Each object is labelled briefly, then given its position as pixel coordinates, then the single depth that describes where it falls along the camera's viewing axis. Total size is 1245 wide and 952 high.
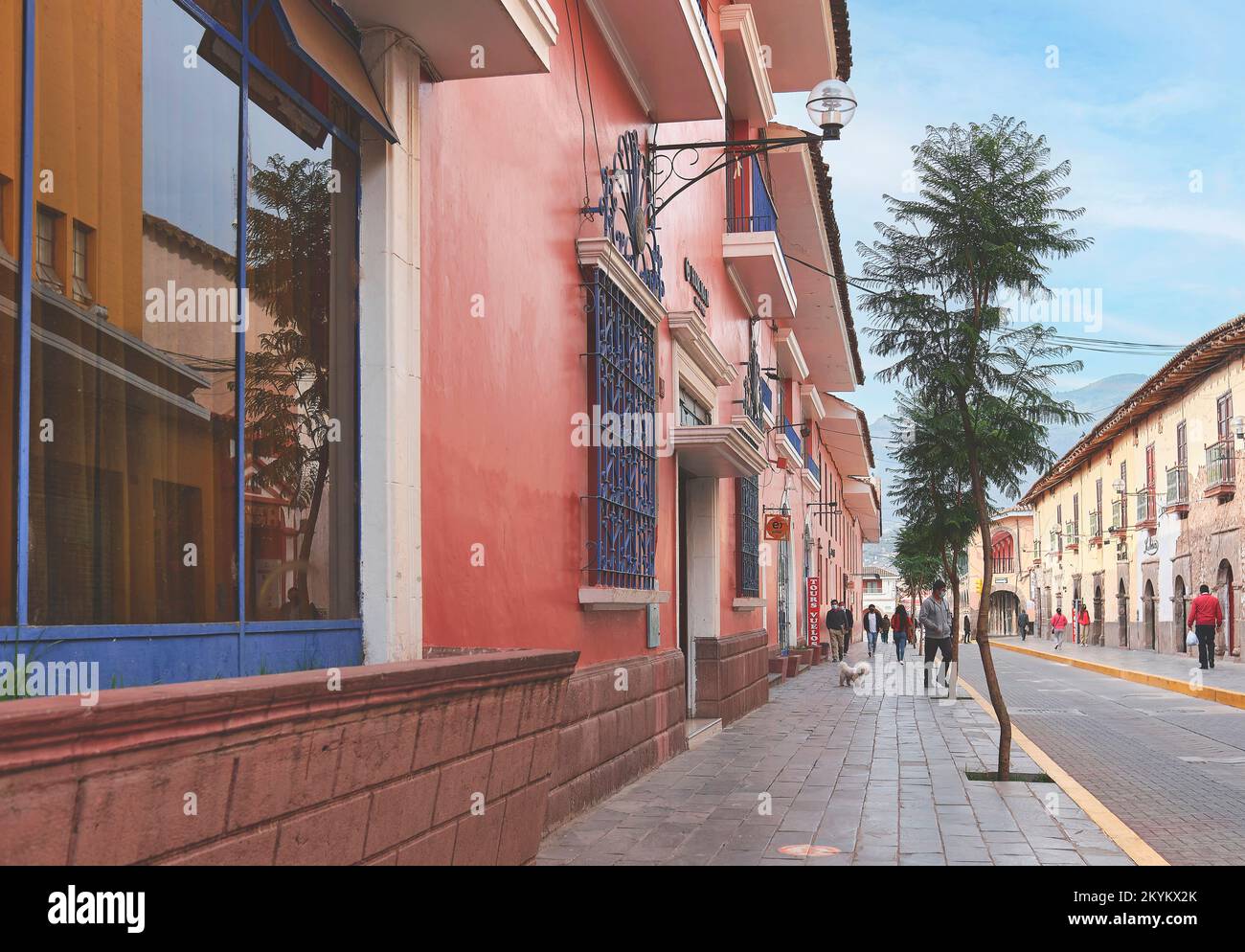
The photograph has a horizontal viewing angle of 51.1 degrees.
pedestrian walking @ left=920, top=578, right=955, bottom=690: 19.81
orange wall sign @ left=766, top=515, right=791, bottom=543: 19.38
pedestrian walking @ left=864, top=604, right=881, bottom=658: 43.59
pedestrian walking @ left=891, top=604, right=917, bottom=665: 31.67
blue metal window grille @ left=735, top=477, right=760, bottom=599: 16.77
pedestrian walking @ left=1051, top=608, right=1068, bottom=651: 50.28
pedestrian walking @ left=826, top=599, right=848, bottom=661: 30.83
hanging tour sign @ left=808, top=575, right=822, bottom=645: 32.35
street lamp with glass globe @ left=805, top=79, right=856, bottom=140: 10.24
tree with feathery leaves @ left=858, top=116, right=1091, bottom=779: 10.55
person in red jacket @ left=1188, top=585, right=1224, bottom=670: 25.47
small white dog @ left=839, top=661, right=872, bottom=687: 21.70
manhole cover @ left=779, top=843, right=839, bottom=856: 6.85
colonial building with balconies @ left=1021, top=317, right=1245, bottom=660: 30.50
